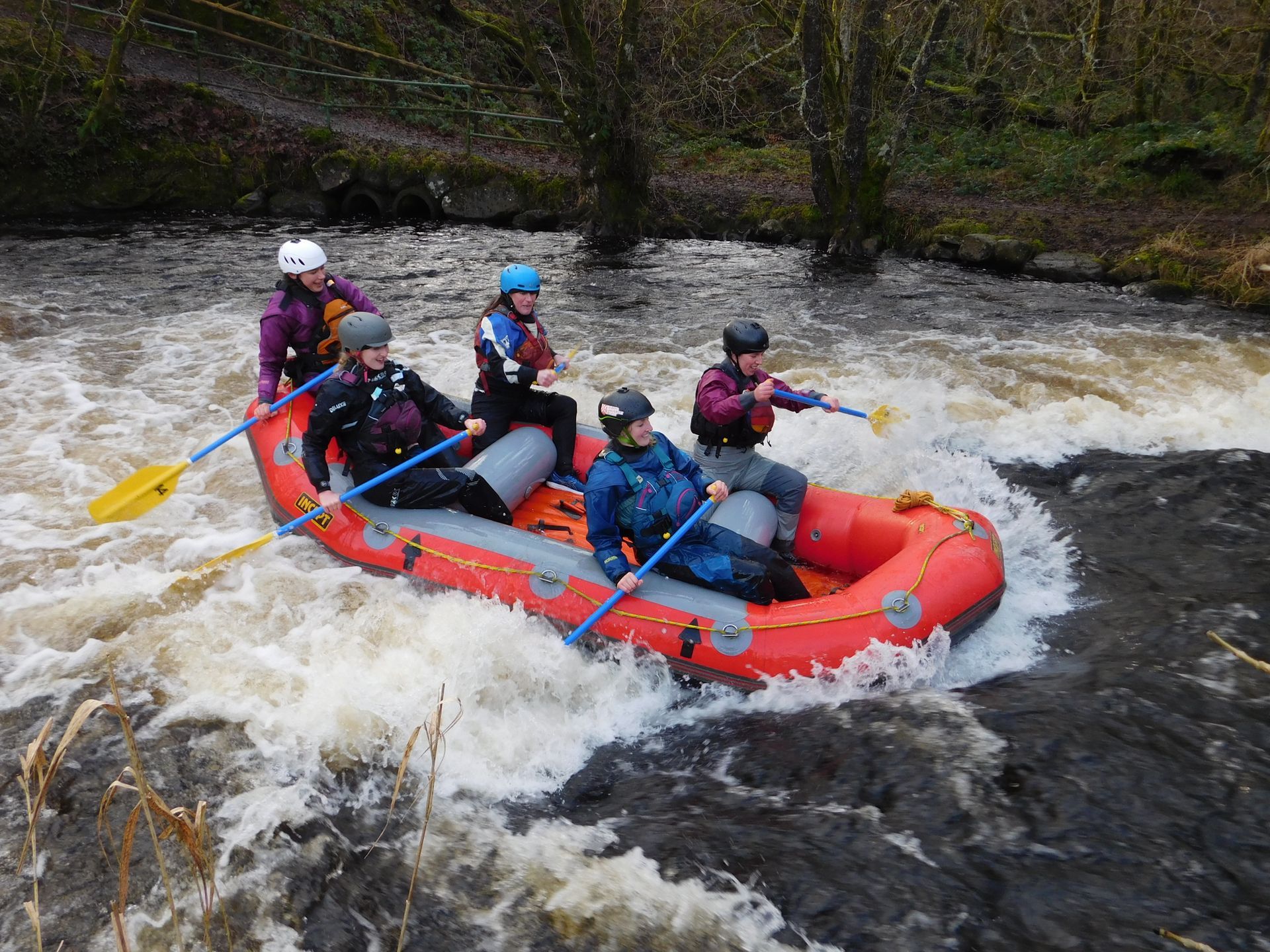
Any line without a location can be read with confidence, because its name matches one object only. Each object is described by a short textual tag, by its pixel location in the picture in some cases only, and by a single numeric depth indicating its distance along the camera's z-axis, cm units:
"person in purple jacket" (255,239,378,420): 571
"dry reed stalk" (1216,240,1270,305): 1047
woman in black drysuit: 486
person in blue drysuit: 434
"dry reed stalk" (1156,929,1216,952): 254
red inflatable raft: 431
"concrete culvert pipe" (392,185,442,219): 1594
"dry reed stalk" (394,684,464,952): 198
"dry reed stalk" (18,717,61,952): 171
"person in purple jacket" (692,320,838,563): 484
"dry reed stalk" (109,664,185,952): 178
